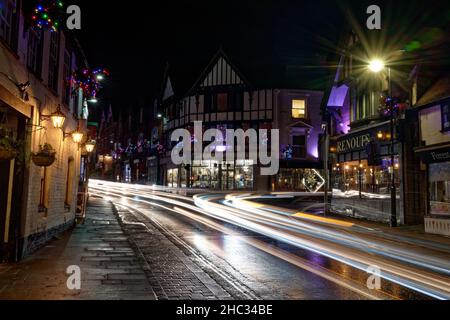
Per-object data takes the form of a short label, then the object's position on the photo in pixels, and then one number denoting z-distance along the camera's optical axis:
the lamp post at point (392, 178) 19.69
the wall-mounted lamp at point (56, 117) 10.93
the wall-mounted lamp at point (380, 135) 20.24
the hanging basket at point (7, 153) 8.02
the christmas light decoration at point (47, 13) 8.92
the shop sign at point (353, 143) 24.37
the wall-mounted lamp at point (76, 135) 13.80
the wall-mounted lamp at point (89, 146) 17.68
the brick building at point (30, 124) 8.93
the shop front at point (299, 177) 45.22
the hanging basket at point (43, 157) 9.58
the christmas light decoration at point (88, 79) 14.36
